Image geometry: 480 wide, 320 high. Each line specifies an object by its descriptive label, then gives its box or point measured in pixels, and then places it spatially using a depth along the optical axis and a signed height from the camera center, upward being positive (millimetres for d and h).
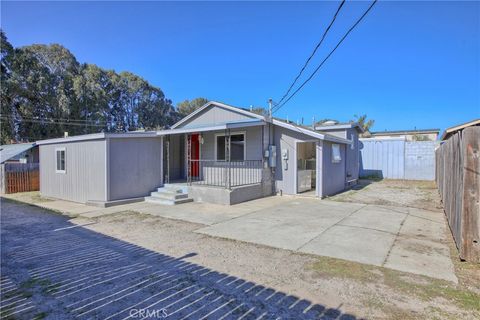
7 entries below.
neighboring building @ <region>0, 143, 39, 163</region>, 14891 +218
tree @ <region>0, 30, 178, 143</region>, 23020 +6143
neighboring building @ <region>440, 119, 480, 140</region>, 11884 +1421
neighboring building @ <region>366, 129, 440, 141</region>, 26953 +2311
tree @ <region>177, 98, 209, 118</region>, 41328 +8013
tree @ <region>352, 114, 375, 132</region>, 37281 +4821
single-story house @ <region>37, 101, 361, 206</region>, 9773 -253
